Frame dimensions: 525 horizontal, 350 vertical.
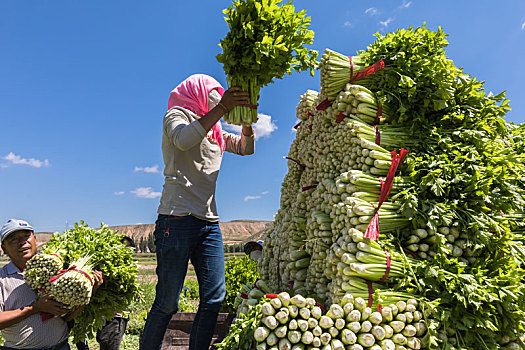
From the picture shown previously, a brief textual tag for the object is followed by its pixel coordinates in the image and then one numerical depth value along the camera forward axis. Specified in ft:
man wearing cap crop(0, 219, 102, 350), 10.80
